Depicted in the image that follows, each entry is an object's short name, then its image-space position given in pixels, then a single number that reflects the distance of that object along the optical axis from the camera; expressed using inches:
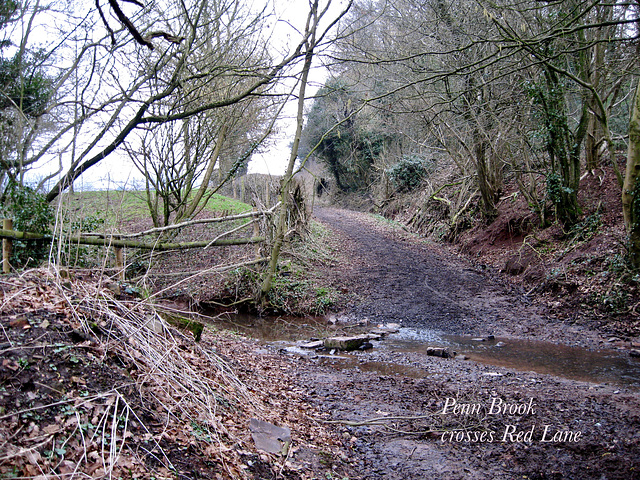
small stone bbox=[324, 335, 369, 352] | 259.9
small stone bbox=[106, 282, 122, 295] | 152.5
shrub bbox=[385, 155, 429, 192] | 788.0
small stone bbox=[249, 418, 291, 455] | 119.9
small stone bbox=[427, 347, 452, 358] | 245.0
